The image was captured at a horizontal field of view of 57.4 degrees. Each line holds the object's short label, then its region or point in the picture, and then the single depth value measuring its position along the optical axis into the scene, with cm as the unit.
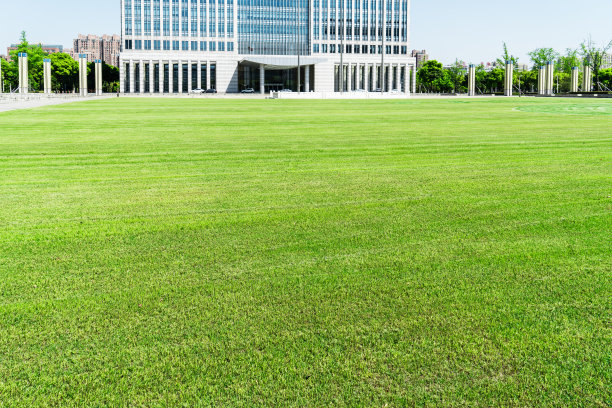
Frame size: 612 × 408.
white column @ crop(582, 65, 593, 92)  9719
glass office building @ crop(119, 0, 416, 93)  12725
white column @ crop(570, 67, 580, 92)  9825
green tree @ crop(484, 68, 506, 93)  13500
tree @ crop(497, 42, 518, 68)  13325
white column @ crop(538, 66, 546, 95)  9956
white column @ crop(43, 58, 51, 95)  8340
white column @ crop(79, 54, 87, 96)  8642
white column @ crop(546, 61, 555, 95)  9750
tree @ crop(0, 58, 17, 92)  11438
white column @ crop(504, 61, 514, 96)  10200
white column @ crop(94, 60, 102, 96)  9525
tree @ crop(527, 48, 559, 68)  13312
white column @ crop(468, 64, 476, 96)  11281
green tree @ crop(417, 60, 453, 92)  14075
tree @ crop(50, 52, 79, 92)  12569
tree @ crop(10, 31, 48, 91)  11475
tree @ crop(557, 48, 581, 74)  12988
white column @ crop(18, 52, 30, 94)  7756
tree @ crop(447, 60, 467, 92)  14162
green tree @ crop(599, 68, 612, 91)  11669
